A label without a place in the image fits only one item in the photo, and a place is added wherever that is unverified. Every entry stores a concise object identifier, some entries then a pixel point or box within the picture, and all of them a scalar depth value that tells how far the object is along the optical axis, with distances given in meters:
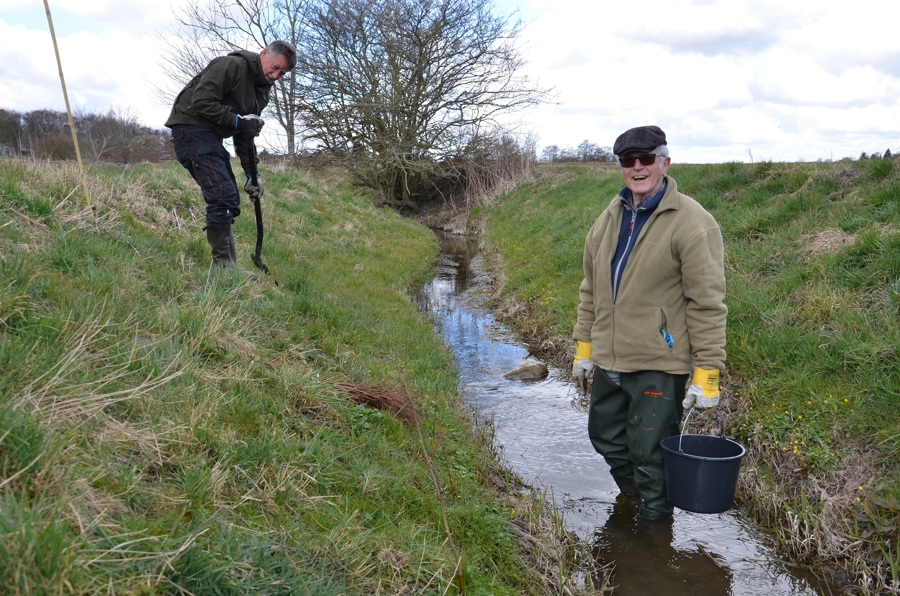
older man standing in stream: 3.69
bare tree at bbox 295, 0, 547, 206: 22.34
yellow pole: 4.87
